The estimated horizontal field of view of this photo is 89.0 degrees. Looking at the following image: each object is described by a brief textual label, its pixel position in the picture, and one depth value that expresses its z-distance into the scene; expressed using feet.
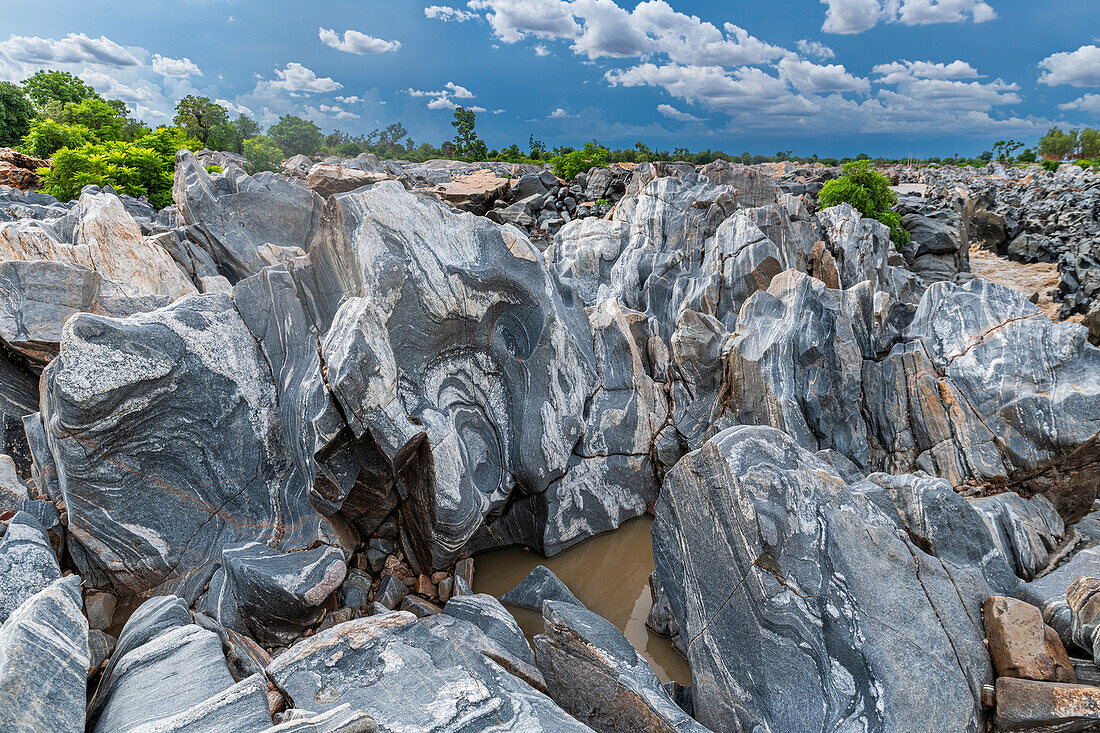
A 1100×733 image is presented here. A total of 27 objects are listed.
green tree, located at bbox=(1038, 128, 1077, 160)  280.72
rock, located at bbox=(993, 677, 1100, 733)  13.15
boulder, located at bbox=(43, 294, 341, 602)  19.13
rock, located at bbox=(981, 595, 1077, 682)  14.42
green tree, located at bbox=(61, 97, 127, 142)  110.42
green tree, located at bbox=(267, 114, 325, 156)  137.18
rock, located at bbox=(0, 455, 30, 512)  19.92
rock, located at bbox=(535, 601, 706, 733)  14.87
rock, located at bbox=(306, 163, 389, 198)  69.51
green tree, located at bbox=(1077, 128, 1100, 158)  259.80
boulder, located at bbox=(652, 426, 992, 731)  14.42
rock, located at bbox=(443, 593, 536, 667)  18.08
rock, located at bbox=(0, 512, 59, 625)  14.26
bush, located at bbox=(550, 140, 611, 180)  112.37
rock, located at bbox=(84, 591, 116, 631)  19.10
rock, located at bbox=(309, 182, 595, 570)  20.81
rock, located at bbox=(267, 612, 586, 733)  12.65
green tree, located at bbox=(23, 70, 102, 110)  127.65
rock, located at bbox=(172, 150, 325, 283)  43.16
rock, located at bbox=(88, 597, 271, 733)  11.05
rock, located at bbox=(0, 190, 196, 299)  30.12
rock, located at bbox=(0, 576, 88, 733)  9.45
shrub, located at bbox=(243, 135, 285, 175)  114.42
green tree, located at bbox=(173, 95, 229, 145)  139.85
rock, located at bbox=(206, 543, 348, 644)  18.76
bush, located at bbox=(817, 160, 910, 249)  73.31
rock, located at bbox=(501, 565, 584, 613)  22.62
